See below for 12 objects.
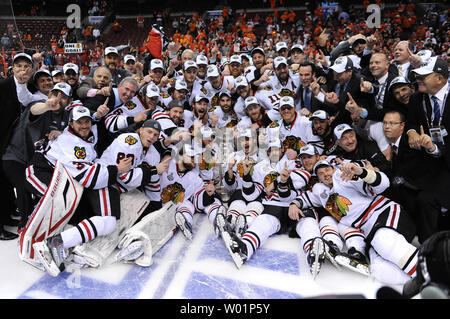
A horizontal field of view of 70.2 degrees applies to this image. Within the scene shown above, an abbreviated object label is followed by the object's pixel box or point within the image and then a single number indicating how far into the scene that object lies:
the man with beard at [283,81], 4.59
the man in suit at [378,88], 3.41
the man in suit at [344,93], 3.68
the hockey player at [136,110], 3.64
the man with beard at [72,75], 4.28
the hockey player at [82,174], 2.68
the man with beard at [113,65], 4.78
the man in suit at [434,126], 2.62
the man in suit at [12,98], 3.13
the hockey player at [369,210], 2.49
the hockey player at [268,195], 2.88
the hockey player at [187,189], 3.63
